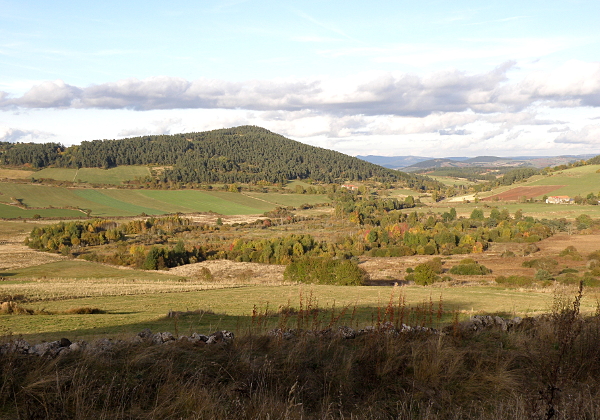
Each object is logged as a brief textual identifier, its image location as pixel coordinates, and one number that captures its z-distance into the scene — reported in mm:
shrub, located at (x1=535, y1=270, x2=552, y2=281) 43562
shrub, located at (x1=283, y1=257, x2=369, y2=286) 40719
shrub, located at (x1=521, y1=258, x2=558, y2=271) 51531
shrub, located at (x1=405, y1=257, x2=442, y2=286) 40625
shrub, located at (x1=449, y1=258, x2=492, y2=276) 51862
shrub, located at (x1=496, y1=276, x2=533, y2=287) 40969
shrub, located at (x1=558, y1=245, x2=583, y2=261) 56503
